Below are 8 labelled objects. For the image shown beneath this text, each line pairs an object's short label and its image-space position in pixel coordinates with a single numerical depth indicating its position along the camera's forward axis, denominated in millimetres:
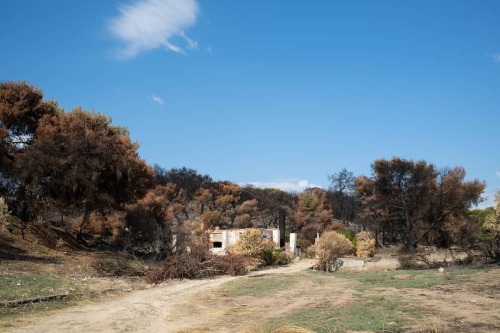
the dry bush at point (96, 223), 32281
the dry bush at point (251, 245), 28353
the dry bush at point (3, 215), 17273
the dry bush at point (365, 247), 33938
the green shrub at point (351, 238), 35344
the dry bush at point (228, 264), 21425
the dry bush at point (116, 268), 18719
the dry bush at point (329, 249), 26141
